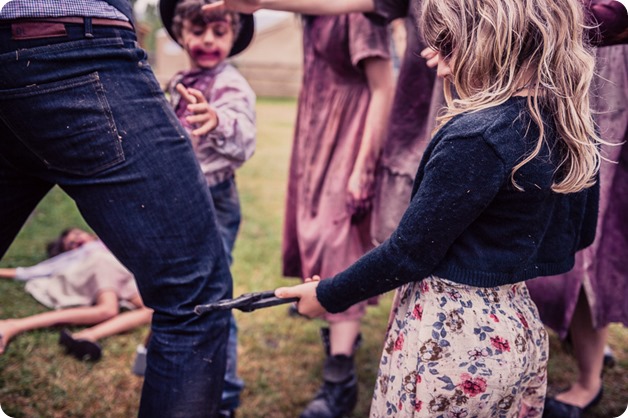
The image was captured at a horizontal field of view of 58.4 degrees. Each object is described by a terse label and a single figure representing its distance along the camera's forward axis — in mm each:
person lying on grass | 2727
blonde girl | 1197
